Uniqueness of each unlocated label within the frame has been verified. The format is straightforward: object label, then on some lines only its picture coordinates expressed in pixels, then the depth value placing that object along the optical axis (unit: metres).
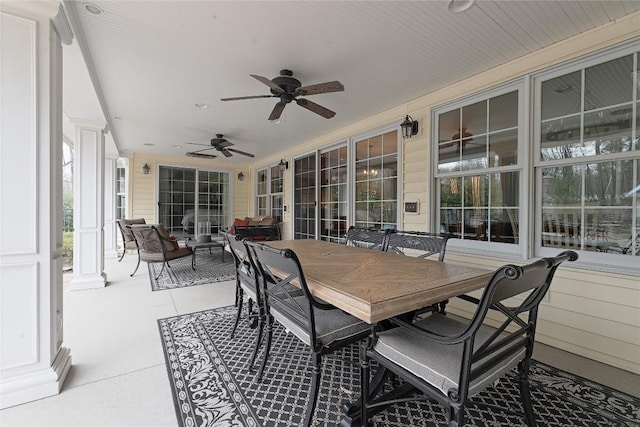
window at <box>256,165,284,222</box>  7.64
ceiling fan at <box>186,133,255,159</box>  5.57
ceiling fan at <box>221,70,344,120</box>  2.71
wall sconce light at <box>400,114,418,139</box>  3.80
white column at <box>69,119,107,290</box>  3.92
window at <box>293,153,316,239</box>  6.23
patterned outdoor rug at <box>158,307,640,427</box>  1.61
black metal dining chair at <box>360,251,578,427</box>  1.07
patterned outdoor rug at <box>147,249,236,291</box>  4.40
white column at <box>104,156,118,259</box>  6.58
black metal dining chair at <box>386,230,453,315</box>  2.35
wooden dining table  1.19
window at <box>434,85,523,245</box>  2.95
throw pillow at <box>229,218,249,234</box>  7.65
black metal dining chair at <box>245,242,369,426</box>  1.45
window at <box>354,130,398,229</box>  4.25
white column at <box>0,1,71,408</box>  1.68
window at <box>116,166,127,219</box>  7.76
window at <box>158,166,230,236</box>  8.27
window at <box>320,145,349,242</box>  5.32
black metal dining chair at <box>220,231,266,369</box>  2.03
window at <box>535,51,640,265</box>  2.25
